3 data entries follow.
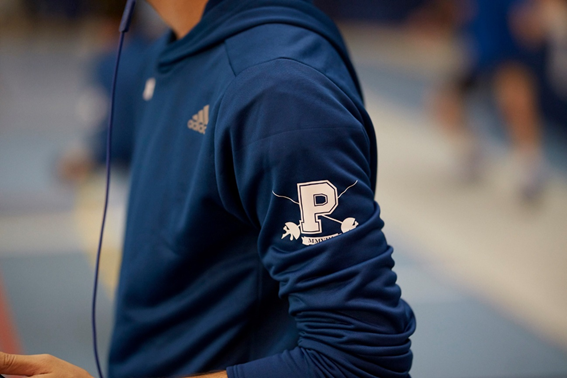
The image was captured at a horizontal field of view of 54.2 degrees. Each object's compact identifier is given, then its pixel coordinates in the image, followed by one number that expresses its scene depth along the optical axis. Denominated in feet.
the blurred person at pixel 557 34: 15.19
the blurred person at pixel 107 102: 7.98
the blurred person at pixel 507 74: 14.48
